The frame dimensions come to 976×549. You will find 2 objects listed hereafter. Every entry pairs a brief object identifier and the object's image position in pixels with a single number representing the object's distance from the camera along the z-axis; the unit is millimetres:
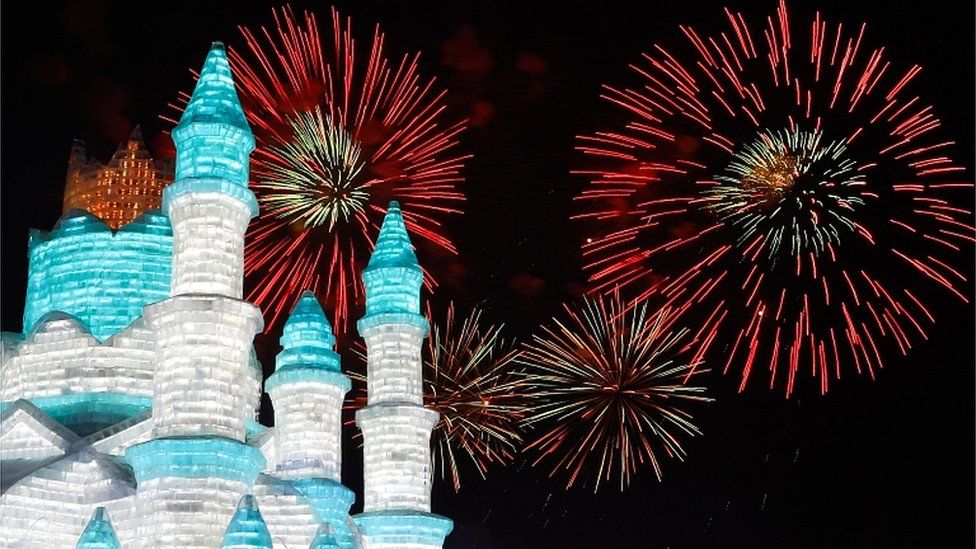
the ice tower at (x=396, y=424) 40344
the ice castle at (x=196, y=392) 30562
